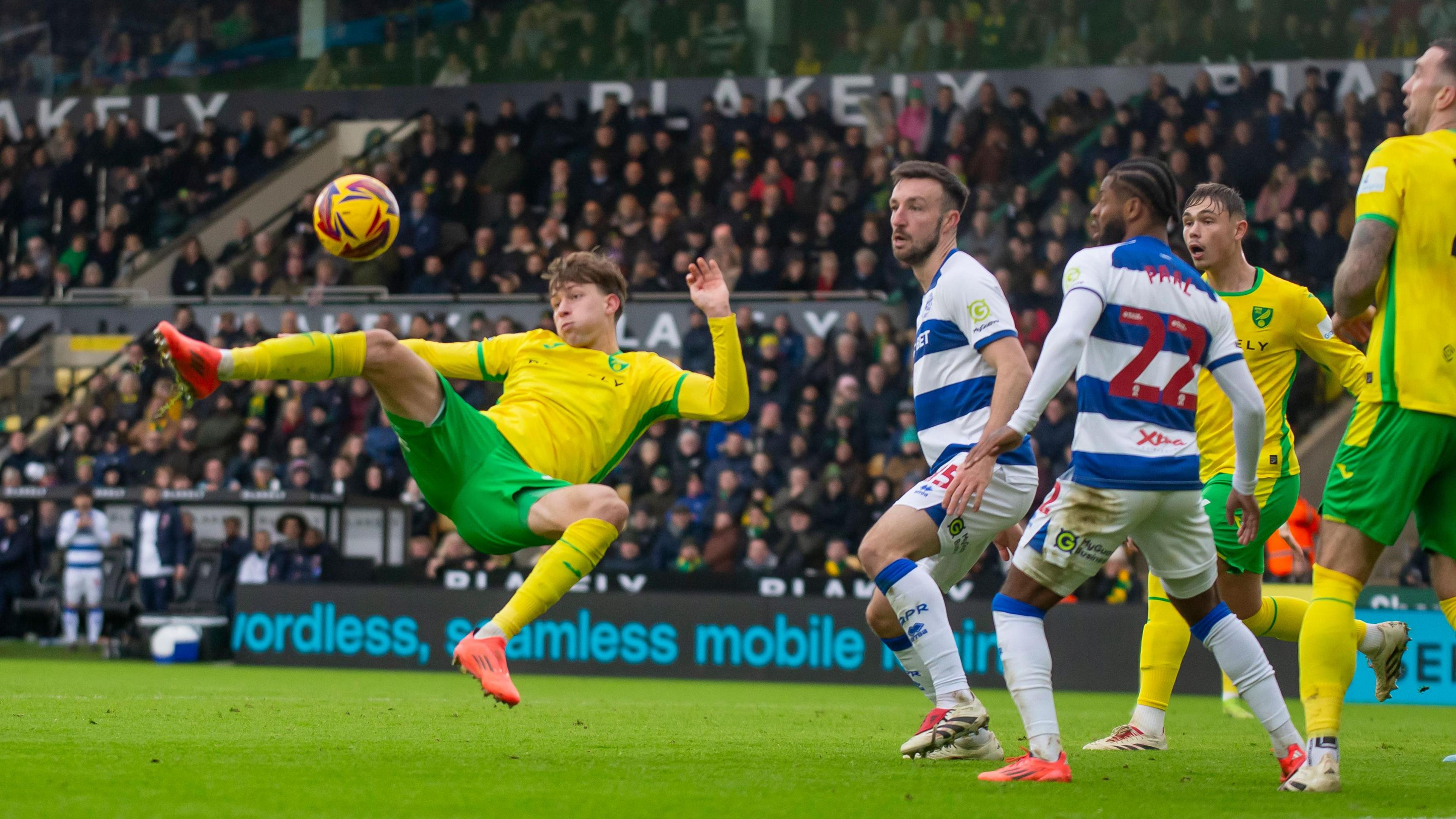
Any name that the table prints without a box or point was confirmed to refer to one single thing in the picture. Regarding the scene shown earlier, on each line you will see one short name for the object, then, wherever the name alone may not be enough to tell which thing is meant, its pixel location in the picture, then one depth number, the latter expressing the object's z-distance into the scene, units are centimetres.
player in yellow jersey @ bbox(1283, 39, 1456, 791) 1133
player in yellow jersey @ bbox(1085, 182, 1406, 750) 1571
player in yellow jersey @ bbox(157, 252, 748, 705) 1302
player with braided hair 1141
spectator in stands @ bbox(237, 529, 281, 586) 3572
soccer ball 1637
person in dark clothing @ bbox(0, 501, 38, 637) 3928
